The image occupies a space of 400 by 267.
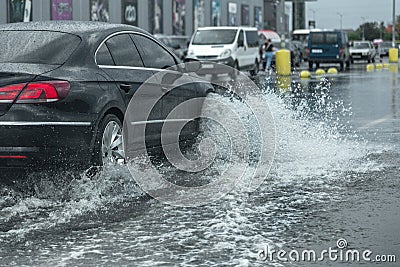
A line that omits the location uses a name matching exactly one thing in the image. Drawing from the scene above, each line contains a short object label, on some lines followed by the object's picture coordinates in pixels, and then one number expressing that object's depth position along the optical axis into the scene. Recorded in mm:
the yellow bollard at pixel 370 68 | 37203
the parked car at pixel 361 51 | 53312
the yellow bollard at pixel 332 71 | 35212
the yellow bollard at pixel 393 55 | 49469
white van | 28234
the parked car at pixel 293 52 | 42694
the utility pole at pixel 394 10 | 71125
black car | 5895
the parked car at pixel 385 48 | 75156
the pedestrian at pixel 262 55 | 38138
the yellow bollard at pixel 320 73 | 32469
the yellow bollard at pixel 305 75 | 28972
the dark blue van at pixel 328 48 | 39219
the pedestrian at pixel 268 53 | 35625
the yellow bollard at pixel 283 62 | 32625
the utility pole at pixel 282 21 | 45594
